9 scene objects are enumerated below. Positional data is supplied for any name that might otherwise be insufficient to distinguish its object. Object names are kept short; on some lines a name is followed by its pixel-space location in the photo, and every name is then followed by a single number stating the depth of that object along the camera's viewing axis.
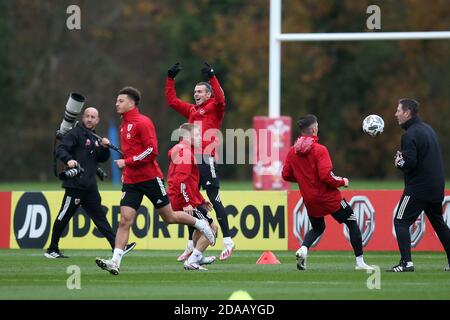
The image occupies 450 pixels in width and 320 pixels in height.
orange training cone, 18.36
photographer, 19.33
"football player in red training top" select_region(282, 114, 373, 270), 16.59
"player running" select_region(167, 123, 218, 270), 18.00
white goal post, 24.75
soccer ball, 17.41
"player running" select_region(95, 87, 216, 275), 16.23
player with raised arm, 18.73
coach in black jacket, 16.70
